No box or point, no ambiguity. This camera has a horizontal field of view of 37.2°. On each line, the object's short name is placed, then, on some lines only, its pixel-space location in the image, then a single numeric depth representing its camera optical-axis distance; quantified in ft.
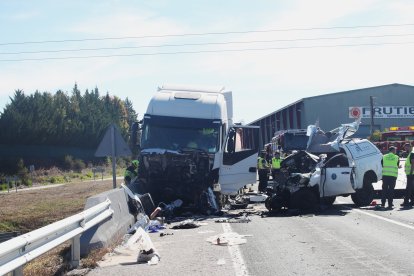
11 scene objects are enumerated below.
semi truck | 51.55
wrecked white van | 53.21
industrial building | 196.34
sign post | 48.01
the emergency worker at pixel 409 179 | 55.88
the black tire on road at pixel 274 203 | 53.21
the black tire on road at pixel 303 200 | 52.70
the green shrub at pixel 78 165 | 228.63
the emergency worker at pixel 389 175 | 55.76
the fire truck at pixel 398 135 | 151.12
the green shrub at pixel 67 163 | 225.35
